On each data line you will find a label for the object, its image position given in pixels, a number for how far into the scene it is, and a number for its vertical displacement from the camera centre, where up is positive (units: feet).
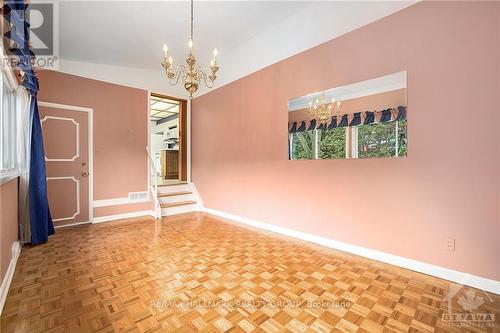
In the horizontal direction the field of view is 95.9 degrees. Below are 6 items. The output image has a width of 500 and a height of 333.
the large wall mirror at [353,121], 8.24 +1.79
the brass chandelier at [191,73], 7.94 +3.35
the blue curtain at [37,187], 10.24 -1.03
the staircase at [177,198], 16.44 -2.64
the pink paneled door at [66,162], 12.96 +0.14
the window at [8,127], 8.91 +1.58
